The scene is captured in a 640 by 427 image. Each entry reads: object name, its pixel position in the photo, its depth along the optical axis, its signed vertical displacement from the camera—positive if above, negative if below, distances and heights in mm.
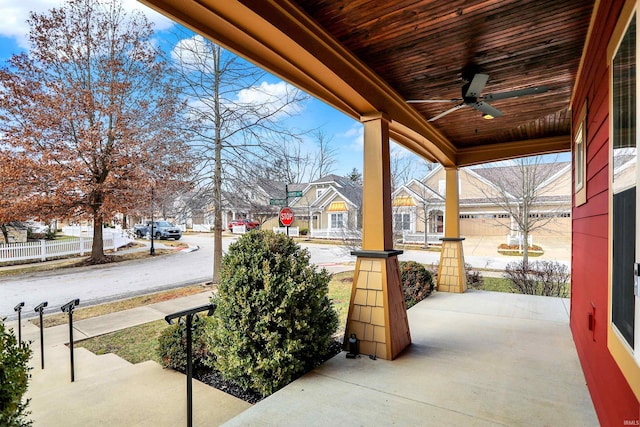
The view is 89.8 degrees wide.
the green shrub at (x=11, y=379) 1356 -731
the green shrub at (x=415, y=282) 6039 -1375
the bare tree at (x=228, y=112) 7480 +2394
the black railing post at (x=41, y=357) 3379 -1649
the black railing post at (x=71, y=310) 3195 -979
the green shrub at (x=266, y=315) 2693 -895
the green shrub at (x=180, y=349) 3326 -1423
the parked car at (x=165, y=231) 20844 -1170
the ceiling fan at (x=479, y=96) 3172 +1245
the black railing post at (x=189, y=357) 2197 -1020
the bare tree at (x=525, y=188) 9844 +762
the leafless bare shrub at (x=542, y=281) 6809 -1586
